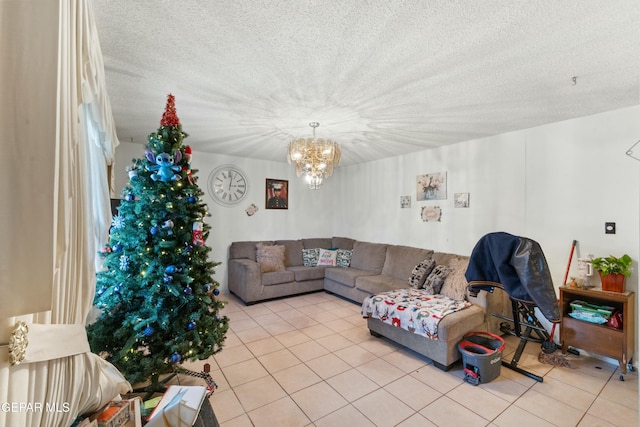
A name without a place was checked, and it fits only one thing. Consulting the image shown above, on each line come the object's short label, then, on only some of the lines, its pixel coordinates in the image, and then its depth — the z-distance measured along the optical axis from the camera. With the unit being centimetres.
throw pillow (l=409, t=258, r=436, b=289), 360
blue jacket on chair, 211
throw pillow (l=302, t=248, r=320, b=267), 511
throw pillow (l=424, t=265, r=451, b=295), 334
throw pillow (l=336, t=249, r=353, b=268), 506
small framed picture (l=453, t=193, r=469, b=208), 377
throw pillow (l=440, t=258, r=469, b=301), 306
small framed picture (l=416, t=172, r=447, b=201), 405
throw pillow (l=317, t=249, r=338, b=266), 511
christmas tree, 167
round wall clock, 473
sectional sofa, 257
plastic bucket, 225
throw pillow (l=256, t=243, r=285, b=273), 454
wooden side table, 232
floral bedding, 254
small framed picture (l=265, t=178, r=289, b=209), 529
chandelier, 293
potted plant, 243
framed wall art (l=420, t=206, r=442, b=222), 410
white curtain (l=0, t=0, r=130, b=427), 67
